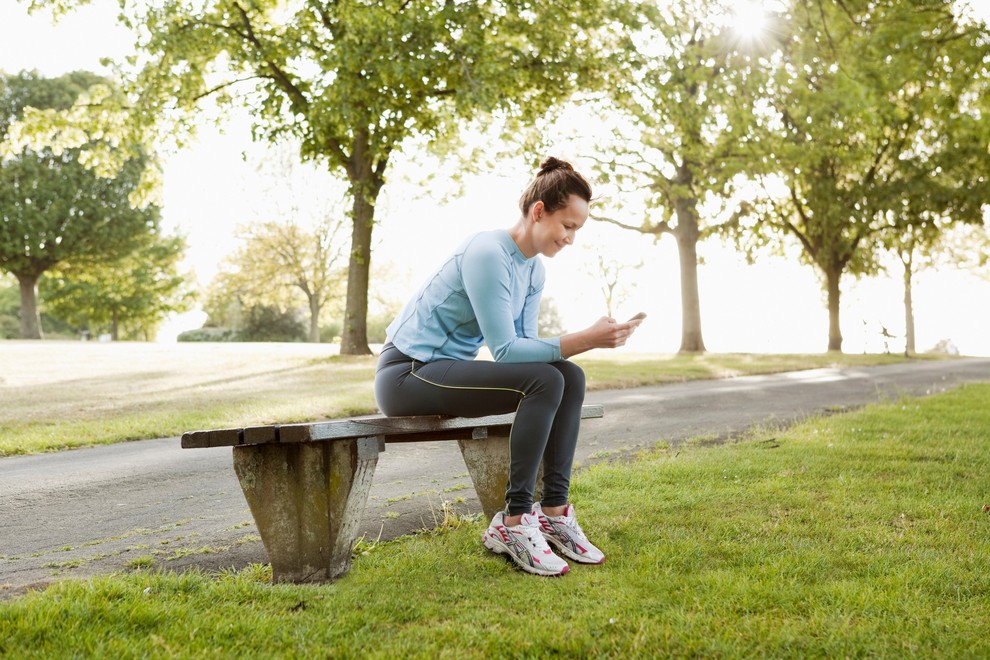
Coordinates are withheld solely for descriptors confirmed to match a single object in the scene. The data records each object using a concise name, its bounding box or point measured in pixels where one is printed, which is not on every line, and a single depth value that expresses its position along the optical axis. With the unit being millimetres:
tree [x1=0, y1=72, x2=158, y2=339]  38938
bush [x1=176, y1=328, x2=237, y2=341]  45500
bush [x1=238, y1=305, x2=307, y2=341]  44781
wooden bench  3569
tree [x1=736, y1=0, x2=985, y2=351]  13844
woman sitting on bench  3795
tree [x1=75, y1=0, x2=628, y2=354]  15867
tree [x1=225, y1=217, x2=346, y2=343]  41156
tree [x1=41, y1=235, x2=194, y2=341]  46156
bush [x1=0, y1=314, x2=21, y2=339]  49556
